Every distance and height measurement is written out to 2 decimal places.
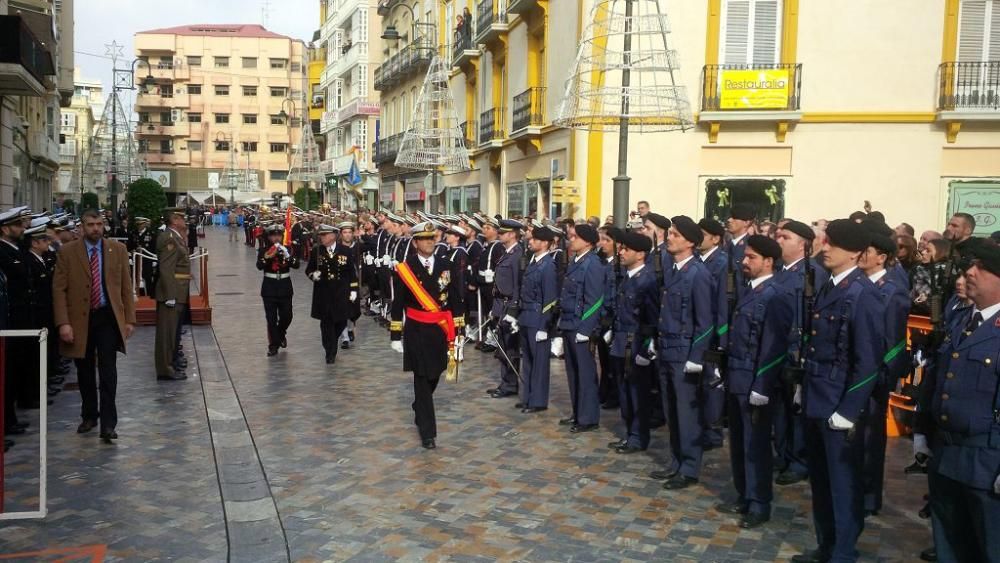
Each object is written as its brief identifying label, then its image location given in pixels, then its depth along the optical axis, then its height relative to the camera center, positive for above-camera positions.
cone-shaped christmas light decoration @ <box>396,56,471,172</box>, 24.67 +1.93
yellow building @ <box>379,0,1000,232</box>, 20.44 +2.20
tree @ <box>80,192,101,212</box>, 48.69 +0.14
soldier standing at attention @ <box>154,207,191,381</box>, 11.17 -1.12
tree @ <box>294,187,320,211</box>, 47.68 +0.47
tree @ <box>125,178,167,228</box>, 27.11 +0.11
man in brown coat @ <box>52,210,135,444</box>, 8.16 -0.96
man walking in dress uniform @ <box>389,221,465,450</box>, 8.27 -1.02
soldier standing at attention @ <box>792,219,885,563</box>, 5.24 -0.95
